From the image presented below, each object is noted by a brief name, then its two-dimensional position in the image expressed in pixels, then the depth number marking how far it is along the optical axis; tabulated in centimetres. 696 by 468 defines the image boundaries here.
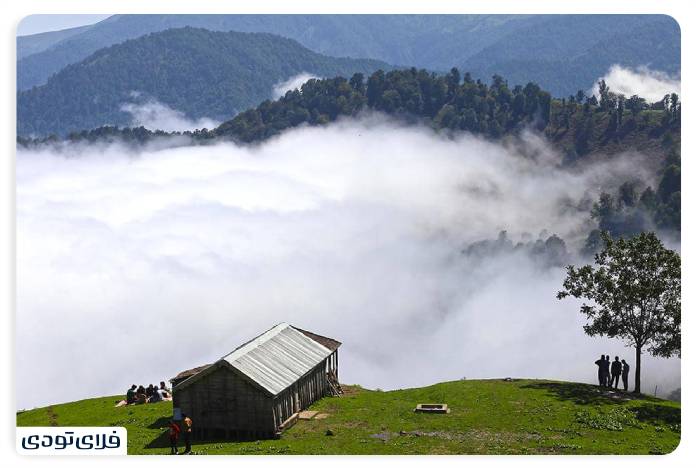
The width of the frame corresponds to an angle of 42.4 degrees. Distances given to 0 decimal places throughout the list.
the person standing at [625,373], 7088
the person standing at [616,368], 7069
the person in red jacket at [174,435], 5419
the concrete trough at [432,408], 6481
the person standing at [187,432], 5459
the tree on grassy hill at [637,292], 6931
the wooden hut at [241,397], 6016
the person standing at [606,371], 7062
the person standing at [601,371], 7081
